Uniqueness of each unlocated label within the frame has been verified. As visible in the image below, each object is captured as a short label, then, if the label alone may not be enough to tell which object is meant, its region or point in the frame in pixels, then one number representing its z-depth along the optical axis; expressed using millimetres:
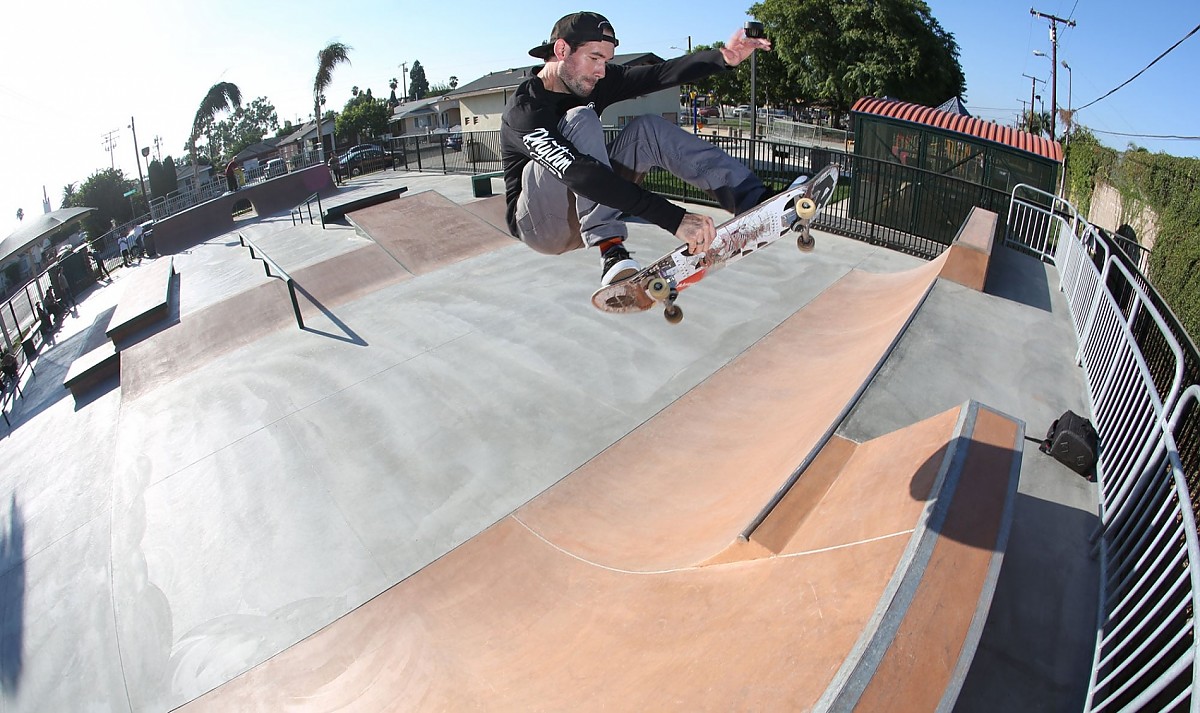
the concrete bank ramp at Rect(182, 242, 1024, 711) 2908
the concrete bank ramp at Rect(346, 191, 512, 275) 13719
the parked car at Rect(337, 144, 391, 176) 32656
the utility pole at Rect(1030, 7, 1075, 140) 41531
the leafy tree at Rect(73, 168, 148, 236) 65875
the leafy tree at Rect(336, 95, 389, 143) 75312
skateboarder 3652
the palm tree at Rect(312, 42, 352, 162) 36344
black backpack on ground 4641
